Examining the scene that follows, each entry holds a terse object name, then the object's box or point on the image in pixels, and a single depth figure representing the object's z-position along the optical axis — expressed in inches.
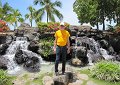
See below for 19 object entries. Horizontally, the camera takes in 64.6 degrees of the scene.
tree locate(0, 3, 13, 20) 649.6
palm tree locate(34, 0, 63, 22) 666.7
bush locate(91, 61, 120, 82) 188.4
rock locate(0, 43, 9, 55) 294.6
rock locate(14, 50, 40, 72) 233.9
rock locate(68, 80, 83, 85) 180.6
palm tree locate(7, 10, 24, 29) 743.4
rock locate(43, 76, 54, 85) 181.0
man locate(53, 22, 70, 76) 174.2
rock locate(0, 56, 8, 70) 241.9
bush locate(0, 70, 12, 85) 185.1
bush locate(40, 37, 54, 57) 276.7
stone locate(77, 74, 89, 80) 191.1
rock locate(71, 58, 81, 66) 243.2
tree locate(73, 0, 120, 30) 484.4
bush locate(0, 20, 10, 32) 388.1
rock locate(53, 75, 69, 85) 171.2
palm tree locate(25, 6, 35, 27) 822.2
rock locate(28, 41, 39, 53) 285.0
